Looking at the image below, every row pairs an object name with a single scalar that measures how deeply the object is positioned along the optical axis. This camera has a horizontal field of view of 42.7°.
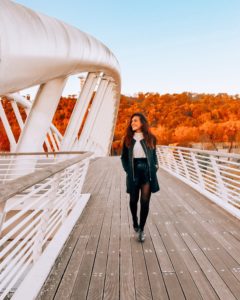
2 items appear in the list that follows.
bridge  2.52
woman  3.72
